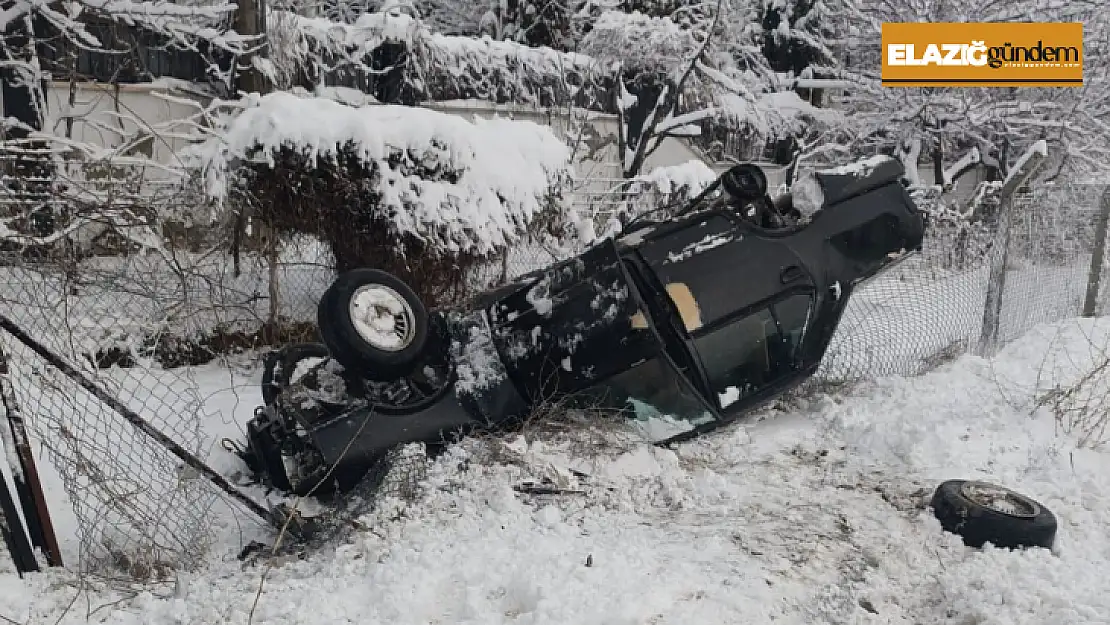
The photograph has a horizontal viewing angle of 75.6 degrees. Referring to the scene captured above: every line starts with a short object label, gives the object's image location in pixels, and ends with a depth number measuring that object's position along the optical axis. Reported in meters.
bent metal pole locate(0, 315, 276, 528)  2.61
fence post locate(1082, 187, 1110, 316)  6.91
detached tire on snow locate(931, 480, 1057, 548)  2.99
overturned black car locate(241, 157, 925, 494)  3.46
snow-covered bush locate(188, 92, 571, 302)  5.32
